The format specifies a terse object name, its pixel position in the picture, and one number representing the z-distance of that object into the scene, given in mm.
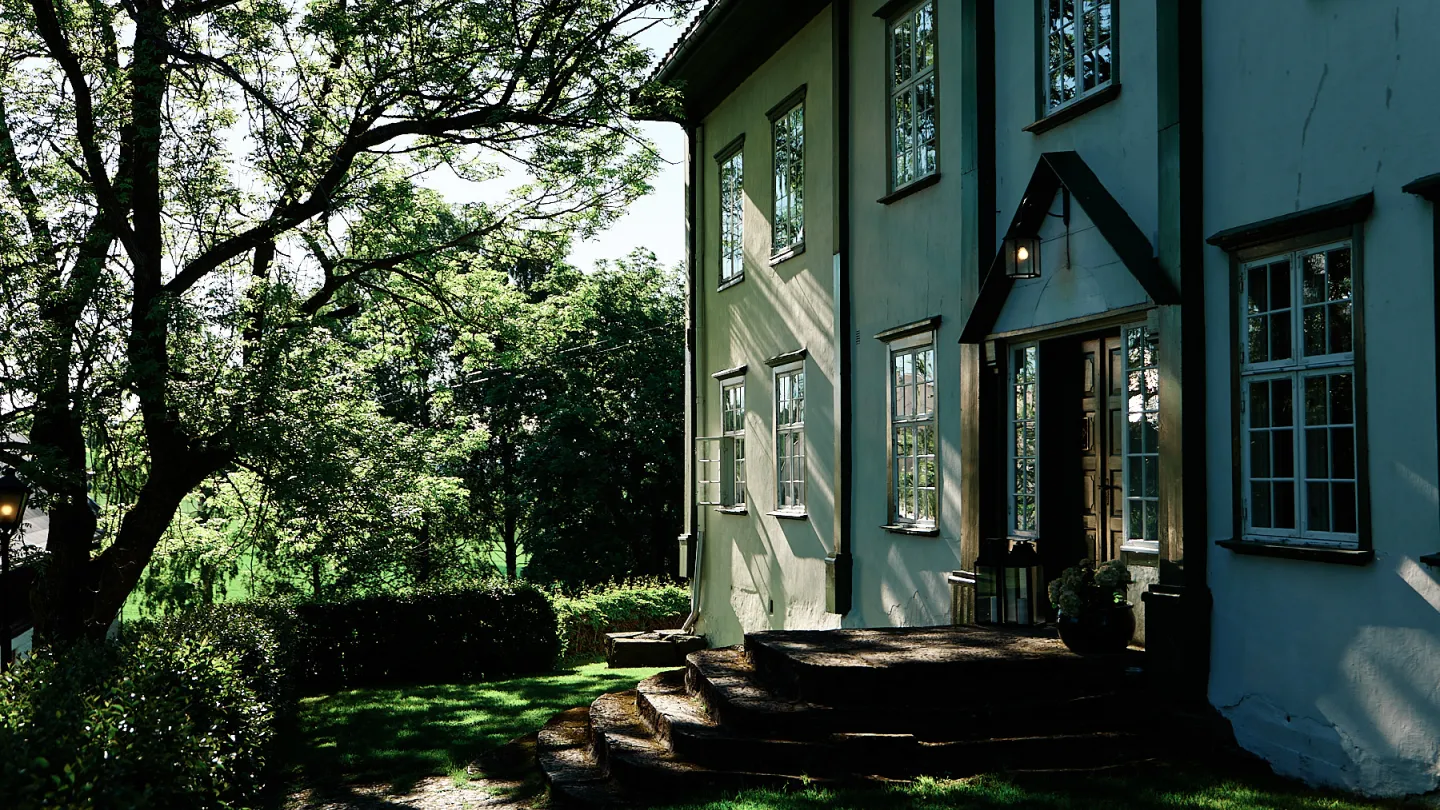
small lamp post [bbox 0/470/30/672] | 12266
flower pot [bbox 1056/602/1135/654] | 8742
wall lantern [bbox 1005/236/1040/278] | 10078
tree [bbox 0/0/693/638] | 13383
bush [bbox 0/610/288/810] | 4746
